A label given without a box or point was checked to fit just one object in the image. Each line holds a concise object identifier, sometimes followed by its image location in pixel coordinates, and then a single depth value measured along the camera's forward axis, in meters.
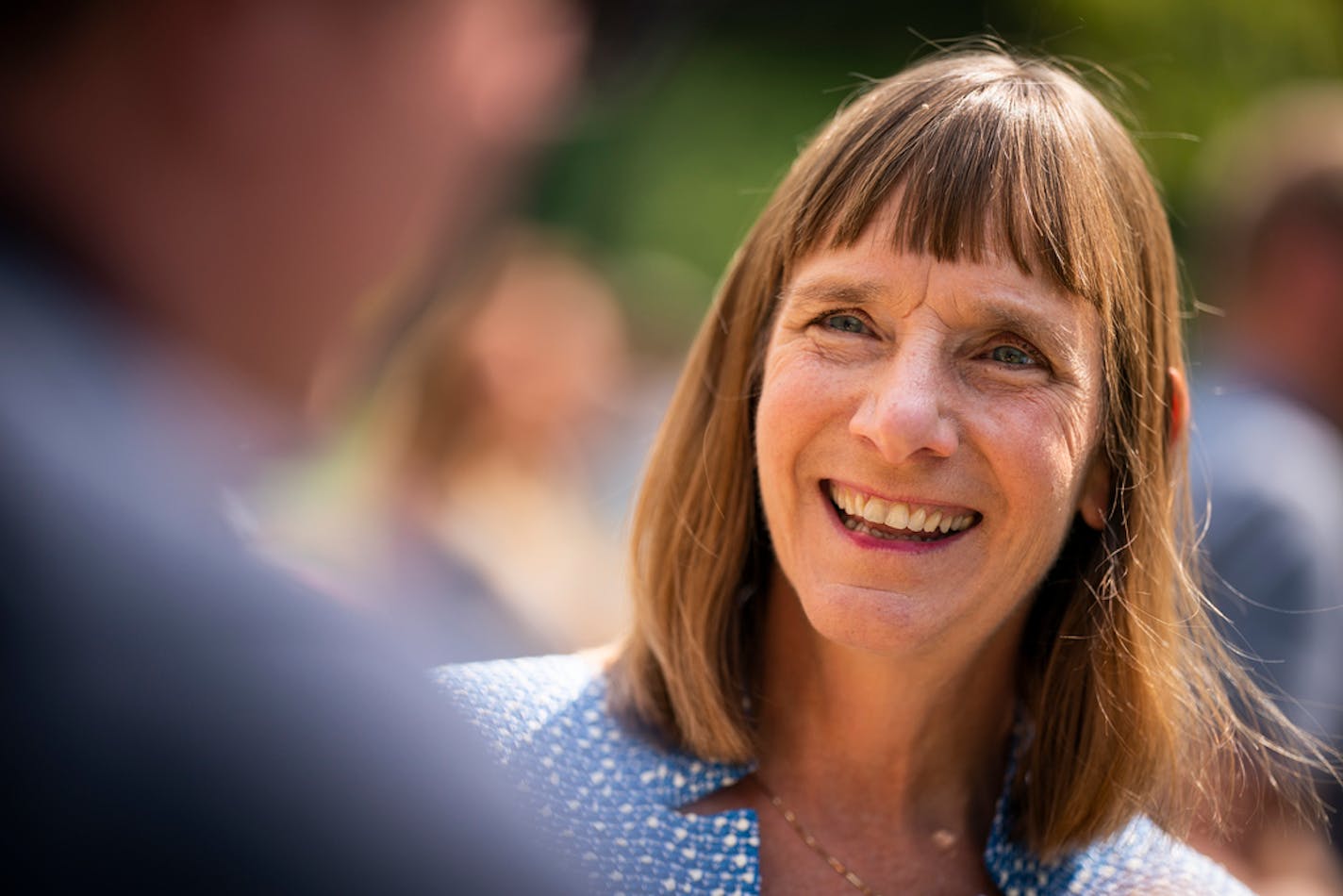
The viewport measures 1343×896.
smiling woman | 1.78
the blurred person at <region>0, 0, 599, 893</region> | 1.25
